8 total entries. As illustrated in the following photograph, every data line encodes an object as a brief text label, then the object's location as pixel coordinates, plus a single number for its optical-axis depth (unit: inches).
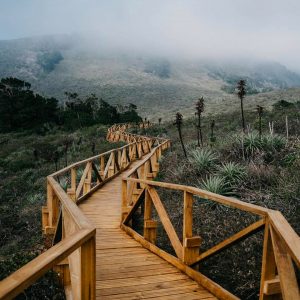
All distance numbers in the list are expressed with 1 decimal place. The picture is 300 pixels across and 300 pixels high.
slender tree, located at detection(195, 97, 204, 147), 441.1
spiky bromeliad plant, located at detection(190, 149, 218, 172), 318.3
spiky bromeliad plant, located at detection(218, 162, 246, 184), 262.6
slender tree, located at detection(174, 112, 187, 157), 443.0
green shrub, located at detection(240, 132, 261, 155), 323.6
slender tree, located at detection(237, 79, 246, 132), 415.0
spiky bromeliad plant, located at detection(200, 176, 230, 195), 249.5
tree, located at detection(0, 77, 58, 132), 1313.9
